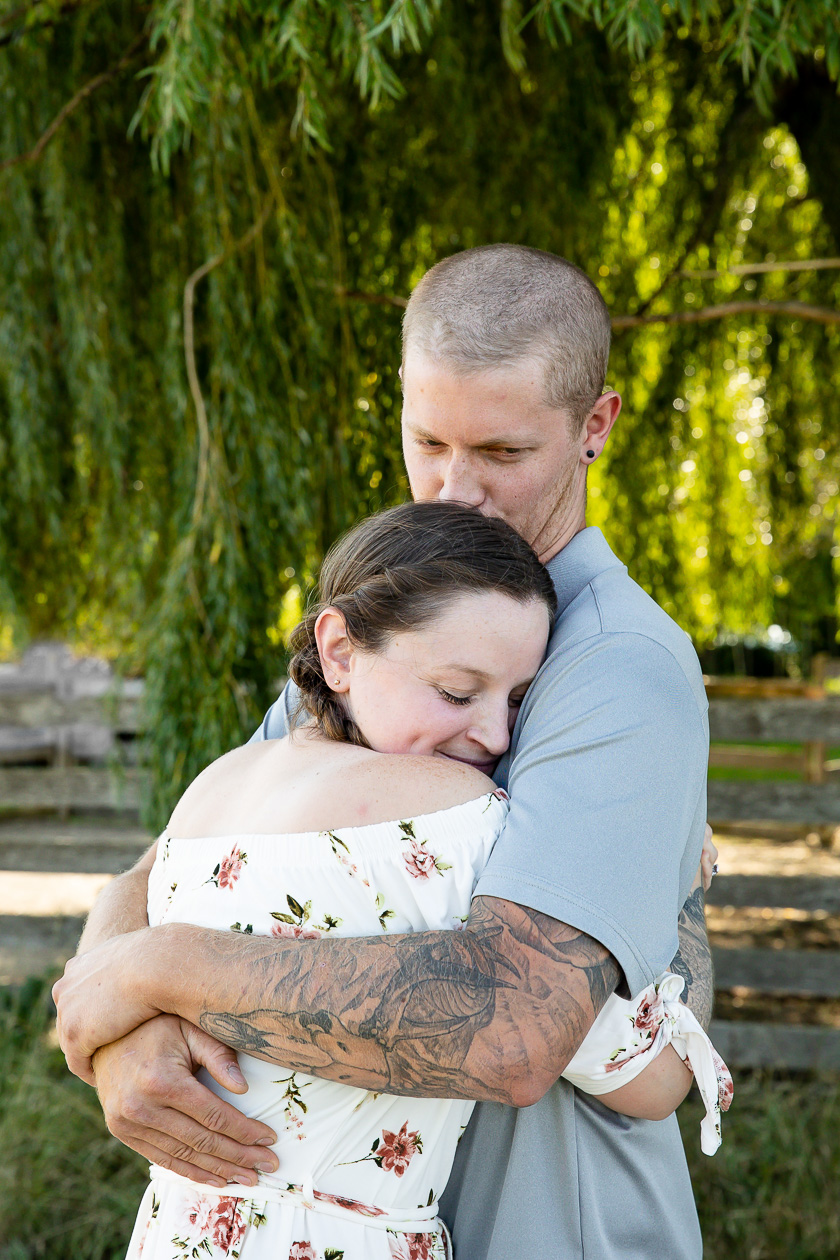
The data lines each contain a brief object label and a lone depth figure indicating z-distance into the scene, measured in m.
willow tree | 2.58
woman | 1.04
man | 0.95
